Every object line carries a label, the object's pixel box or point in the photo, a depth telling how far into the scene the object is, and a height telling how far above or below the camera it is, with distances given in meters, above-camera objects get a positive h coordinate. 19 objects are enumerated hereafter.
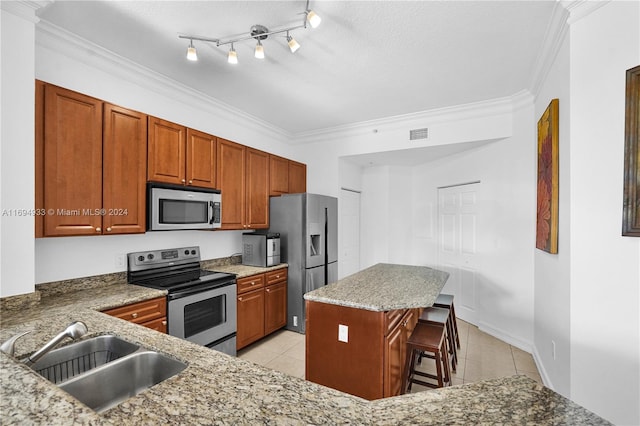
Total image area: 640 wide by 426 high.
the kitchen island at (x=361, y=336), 1.99 -0.88
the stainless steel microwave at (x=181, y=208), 2.67 +0.04
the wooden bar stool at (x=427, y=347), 2.16 -0.98
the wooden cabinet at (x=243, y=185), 3.41 +0.32
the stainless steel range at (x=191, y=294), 2.58 -0.76
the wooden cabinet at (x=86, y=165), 2.05 +0.35
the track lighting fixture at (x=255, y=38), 2.24 +1.37
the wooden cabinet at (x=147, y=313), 2.18 -0.78
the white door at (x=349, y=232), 4.96 -0.35
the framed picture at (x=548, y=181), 2.33 +0.27
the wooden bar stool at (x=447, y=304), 2.96 -0.91
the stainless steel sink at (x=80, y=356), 1.26 -0.64
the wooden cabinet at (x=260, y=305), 3.25 -1.11
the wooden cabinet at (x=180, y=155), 2.72 +0.56
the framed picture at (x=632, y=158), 1.62 +0.30
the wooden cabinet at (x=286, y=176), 4.12 +0.53
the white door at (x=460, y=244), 4.24 -0.47
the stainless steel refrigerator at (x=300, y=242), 3.84 -0.40
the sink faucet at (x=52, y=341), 1.04 -0.46
